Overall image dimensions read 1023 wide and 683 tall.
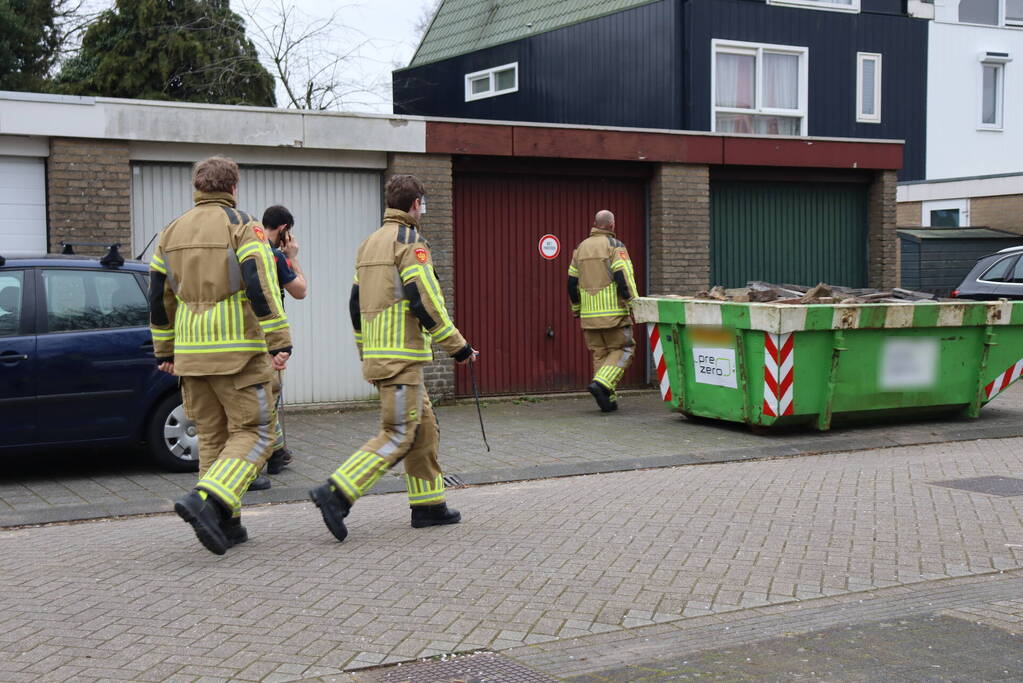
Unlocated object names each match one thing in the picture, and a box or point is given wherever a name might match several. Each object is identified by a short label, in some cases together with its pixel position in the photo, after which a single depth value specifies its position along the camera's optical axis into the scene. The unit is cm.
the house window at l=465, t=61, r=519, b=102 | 2480
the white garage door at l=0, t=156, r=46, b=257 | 1107
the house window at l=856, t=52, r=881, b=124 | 2406
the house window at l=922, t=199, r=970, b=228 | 2236
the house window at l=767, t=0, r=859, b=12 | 2288
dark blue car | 823
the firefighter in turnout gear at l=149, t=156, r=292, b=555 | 604
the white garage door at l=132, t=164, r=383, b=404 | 1243
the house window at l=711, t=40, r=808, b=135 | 2220
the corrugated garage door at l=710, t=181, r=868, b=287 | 1495
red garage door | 1342
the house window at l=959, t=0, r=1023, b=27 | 2675
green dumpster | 1034
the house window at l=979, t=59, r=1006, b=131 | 2745
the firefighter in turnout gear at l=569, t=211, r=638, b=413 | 1202
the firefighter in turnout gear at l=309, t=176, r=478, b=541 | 632
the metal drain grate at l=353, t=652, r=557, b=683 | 439
